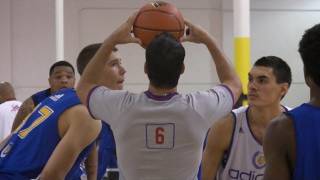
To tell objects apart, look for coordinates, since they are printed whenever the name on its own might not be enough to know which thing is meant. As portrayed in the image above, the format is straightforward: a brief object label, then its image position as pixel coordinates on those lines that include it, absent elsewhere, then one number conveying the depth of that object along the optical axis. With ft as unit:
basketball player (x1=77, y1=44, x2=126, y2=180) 18.04
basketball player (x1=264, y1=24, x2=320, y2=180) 10.85
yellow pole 40.04
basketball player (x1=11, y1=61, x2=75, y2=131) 27.91
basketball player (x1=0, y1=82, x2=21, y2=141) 39.67
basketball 15.13
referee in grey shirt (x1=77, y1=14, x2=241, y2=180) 13.75
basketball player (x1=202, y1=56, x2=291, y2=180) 20.45
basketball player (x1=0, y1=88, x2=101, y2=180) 17.52
